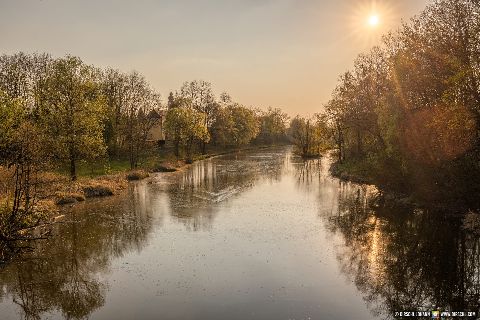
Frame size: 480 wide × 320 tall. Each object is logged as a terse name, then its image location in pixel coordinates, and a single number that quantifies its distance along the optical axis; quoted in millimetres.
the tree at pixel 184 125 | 75812
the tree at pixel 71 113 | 43344
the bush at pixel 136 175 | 50662
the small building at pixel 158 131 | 88294
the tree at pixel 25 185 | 20578
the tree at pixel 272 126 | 151375
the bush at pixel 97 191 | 38625
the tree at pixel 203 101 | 99062
